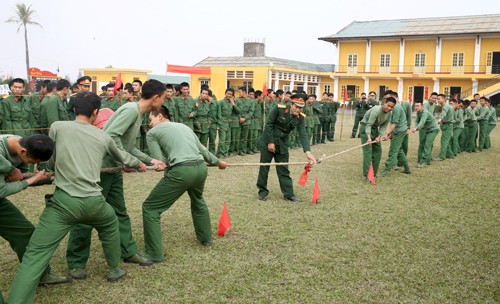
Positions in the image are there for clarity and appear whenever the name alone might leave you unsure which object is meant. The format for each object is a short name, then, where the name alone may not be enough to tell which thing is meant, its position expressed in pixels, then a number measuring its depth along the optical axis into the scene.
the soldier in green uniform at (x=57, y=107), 9.19
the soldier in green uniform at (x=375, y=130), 9.52
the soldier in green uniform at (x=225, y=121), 12.20
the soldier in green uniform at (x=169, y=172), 4.82
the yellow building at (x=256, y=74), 38.72
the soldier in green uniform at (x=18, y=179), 3.55
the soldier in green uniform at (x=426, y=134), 11.54
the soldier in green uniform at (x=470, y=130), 14.92
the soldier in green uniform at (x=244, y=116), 13.17
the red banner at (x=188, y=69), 33.21
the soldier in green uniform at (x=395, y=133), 10.09
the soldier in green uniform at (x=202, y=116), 11.62
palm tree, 37.03
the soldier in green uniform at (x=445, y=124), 12.88
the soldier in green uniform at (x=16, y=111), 9.03
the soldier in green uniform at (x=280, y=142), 7.59
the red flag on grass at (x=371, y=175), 9.20
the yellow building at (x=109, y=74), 39.19
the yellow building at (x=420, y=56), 37.06
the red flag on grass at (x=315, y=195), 7.36
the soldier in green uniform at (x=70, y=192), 3.58
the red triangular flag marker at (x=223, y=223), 5.71
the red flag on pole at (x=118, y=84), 10.88
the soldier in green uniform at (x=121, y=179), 4.42
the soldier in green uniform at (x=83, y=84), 9.93
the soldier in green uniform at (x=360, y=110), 17.95
